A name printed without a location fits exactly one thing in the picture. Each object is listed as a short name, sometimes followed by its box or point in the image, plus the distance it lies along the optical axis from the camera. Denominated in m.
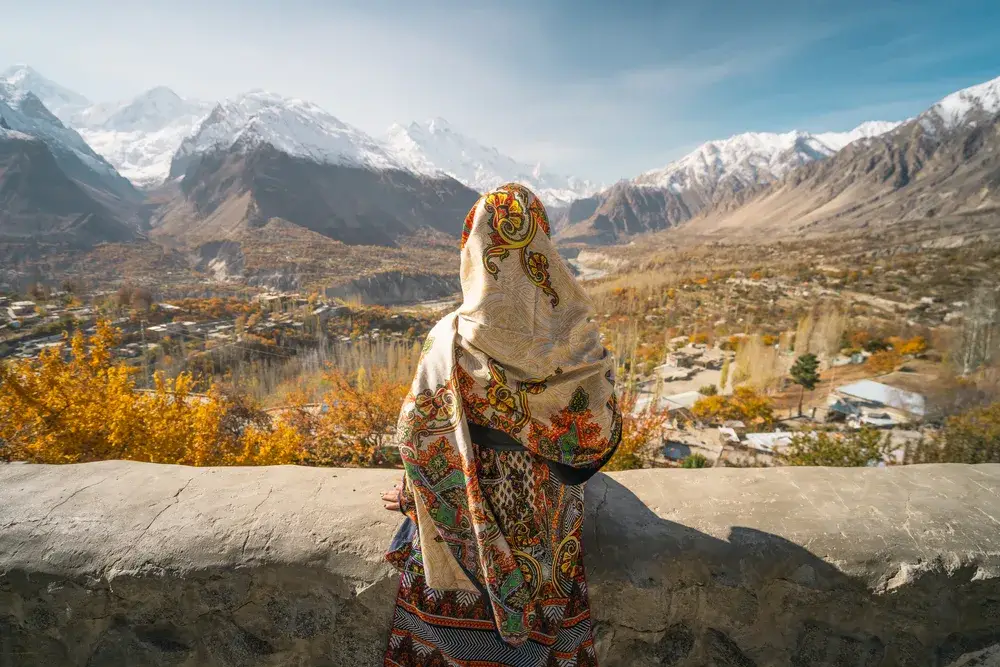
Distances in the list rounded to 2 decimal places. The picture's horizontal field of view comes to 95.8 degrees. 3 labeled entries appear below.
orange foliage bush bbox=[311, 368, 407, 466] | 5.75
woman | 1.37
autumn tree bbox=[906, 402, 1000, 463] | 4.64
